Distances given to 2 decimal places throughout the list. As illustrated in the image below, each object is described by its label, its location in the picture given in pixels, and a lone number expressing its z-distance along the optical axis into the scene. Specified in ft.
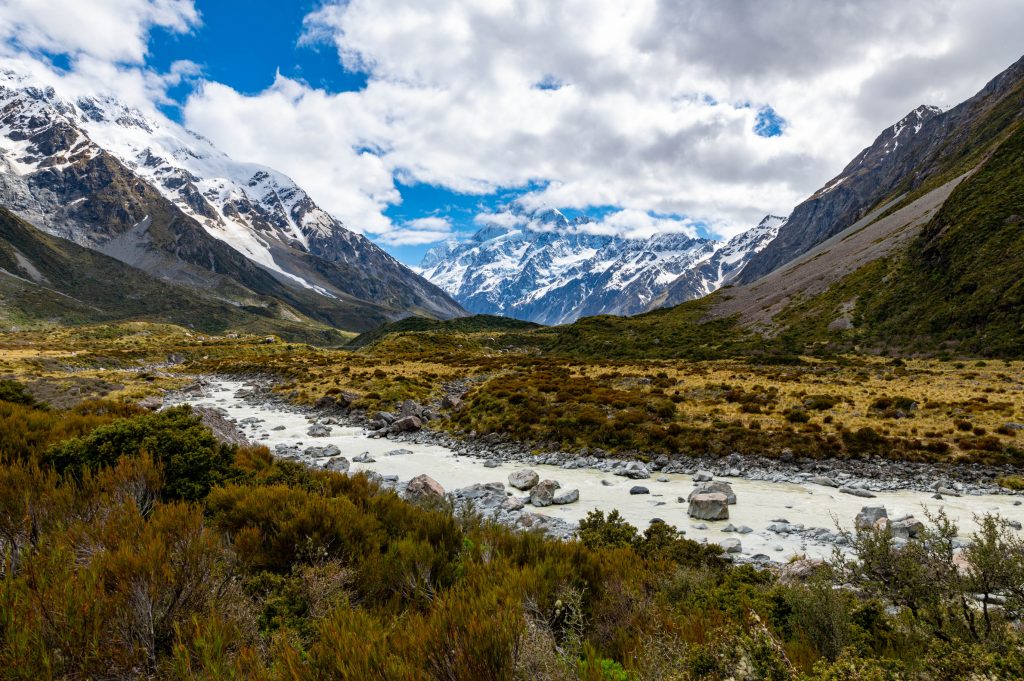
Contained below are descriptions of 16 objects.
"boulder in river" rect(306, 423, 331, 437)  93.25
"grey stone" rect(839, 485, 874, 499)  50.44
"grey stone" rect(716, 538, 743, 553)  36.27
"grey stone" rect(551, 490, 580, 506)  51.96
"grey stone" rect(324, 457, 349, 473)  65.50
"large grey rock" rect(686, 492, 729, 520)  44.98
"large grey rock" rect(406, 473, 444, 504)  45.67
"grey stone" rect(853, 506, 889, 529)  40.55
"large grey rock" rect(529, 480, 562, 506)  51.52
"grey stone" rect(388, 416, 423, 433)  94.99
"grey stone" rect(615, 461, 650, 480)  62.39
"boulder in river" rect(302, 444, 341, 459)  75.21
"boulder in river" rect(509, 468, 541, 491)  57.98
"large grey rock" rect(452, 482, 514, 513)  50.10
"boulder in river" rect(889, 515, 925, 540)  35.76
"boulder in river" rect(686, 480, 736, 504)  49.95
